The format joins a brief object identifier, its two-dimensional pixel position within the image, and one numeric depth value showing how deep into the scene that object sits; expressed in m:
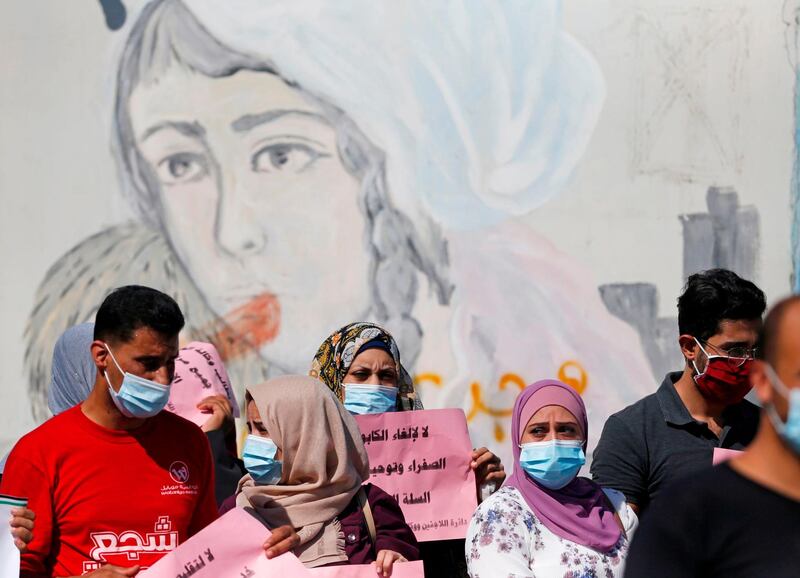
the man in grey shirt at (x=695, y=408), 8.13
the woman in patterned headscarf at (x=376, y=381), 8.73
